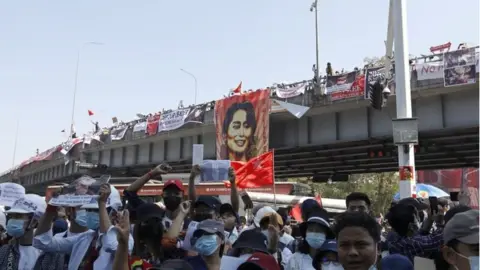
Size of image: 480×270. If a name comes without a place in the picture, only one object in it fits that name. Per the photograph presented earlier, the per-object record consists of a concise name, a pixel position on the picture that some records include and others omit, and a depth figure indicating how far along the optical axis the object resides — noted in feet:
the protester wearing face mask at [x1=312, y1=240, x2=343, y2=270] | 12.35
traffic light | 38.50
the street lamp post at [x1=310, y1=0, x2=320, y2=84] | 86.51
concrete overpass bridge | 55.98
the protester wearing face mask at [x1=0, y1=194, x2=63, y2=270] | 13.94
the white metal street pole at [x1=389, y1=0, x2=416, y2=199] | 35.19
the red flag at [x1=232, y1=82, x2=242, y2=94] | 82.94
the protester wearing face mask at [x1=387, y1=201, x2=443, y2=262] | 12.37
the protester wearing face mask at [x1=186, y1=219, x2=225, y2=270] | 12.14
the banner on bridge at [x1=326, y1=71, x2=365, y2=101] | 58.65
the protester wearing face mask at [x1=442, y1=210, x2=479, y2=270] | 8.39
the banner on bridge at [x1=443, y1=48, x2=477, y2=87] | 48.42
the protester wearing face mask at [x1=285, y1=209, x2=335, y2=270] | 13.61
